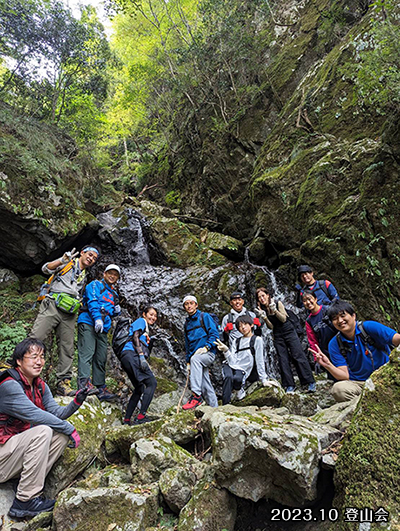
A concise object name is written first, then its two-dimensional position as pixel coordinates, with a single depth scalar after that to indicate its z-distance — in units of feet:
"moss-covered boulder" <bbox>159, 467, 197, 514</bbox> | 10.61
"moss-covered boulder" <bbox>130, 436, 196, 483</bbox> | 12.01
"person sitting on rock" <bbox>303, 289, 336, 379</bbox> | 17.04
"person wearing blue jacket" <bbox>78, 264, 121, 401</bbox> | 18.79
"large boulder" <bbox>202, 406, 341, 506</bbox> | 9.42
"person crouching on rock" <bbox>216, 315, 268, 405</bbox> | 19.47
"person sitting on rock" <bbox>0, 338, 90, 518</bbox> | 11.21
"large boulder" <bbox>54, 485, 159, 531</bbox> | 9.99
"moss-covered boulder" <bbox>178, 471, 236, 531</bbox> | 9.66
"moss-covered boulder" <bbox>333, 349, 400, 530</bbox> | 7.34
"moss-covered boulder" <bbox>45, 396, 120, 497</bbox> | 12.41
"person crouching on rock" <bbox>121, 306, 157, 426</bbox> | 17.92
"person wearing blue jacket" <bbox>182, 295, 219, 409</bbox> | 19.35
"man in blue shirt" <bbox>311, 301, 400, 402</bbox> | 12.86
